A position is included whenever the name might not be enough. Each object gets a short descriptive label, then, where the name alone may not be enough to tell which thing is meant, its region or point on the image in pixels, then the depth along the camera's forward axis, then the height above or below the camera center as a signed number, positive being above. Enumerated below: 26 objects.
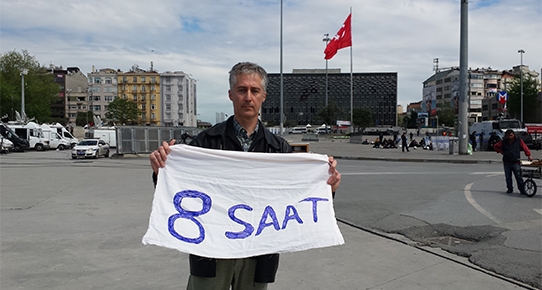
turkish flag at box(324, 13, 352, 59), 43.47 +8.40
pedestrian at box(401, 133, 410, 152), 35.98 -1.27
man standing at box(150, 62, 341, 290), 2.96 -0.12
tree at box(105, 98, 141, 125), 95.12 +3.37
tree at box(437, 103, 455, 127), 112.69 +2.41
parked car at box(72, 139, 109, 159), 30.72 -1.51
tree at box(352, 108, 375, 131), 103.38 +1.81
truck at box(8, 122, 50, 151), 43.50 -0.63
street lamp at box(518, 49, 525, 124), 72.72 +7.54
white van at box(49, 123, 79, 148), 48.61 -0.54
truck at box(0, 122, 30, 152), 40.59 -0.78
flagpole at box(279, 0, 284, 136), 35.21 +0.61
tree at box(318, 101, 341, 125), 97.56 +2.62
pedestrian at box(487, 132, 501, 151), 34.97 -1.03
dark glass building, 177.12 +12.45
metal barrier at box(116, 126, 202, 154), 33.78 -0.83
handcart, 11.29 -1.27
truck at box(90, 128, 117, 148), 50.09 -0.78
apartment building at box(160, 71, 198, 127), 137.12 +9.16
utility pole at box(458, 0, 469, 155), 28.17 +3.28
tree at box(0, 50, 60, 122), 79.38 +7.12
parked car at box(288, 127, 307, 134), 107.36 -0.90
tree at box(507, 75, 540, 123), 74.81 +4.60
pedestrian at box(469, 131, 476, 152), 36.97 -1.17
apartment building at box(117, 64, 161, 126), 135.38 +11.80
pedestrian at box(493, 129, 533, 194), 11.75 -0.76
